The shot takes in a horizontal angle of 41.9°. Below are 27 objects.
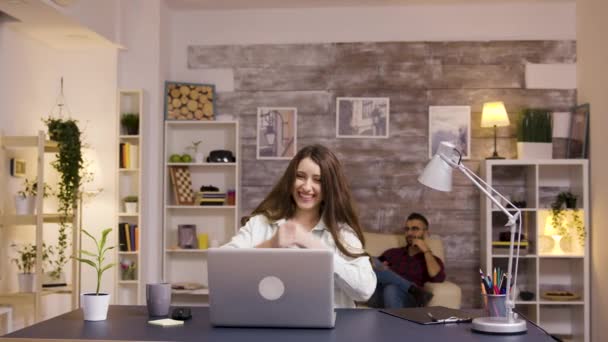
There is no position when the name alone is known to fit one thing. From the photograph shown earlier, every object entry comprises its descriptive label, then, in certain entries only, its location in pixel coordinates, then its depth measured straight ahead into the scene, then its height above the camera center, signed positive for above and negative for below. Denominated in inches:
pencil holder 101.1 -15.7
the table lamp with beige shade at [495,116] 250.7 +21.2
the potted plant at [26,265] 226.3 -24.9
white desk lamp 104.1 +1.6
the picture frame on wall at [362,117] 266.4 +21.7
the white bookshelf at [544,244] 242.6 -19.2
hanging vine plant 239.5 +4.5
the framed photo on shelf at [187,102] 267.3 +26.4
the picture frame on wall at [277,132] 269.6 +16.7
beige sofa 248.2 -19.2
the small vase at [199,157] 265.0 +7.9
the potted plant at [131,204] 255.9 -7.6
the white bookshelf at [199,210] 270.8 -10.0
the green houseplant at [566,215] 243.4 -10.0
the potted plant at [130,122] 258.2 +18.9
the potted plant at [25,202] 226.2 -6.4
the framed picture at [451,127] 263.6 +18.4
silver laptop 93.7 -12.4
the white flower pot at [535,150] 251.6 +10.4
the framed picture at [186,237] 266.1 -18.9
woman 111.0 -5.3
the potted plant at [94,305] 101.7 -16.1
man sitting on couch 222.8 -26.1
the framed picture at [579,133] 241.1 +15.6
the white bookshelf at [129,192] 254.2 -3.9
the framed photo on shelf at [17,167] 233.5 +3.7
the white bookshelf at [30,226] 221.9 -13.7
